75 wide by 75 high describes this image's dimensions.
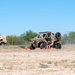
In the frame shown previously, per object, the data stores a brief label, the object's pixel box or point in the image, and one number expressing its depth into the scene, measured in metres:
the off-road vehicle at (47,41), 44.72
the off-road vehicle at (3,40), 65.06
